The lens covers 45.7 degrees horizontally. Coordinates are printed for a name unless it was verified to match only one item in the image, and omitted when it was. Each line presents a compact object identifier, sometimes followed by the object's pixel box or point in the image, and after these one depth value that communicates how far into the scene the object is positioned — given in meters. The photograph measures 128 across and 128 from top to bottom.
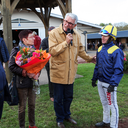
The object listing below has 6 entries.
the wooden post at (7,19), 5.24
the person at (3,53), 4.57
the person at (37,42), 3.37
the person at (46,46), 4.12
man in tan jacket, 2.82
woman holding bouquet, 2.59
